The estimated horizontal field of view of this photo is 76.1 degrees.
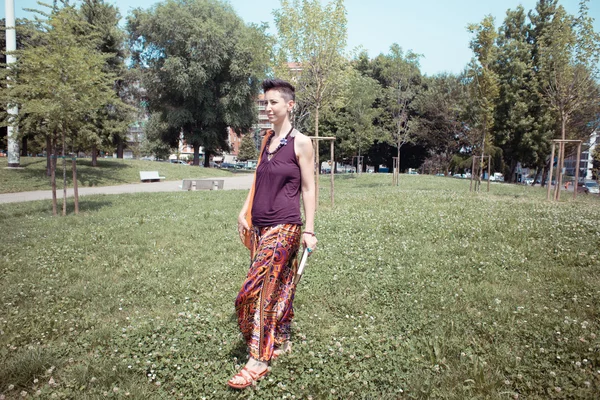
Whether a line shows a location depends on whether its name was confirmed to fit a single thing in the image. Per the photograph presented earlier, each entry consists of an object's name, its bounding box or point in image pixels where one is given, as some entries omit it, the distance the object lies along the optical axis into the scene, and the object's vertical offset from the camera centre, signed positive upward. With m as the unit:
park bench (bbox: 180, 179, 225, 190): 23.75 -1.26
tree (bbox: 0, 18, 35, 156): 35.02 +8.95
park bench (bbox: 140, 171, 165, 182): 29.19 -1.01
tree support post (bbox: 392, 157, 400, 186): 28.38 -0.45
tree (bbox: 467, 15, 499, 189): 19.12 +5.18
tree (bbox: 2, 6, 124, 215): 11.88 +2.58
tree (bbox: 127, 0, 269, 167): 39.06 +10.28
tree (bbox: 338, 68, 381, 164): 38.16 +5.56
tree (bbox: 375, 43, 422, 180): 44.69 +9.21
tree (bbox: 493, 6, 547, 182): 36.72 +7.24
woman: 3.53 -0.61
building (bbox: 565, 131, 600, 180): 35.17 +3.40
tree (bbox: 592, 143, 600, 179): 29.96 +1.94
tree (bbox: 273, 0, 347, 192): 13.83 +4.79
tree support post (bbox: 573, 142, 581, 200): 15.95 +0.47
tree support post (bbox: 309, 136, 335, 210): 12.29 +0.98
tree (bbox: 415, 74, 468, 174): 47.66 +7.38
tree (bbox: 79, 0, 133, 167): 29.15 +9.63
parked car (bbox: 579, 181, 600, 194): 31.20 -0.74
